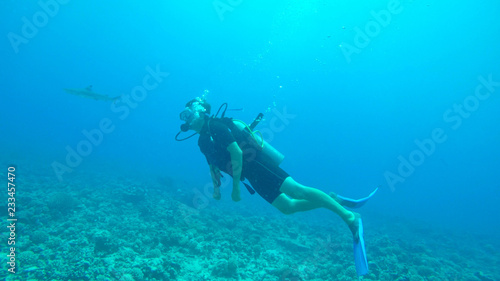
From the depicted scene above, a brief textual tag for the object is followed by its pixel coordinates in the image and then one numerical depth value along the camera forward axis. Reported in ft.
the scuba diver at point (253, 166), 14.23
